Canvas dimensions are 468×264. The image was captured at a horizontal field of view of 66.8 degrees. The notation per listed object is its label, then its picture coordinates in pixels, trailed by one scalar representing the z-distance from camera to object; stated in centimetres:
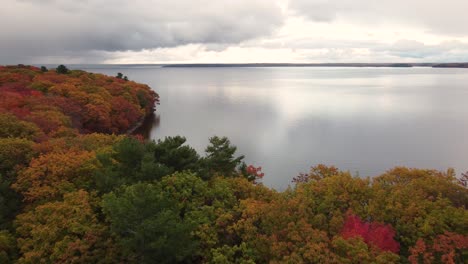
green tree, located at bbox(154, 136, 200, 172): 1936
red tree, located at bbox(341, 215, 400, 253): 1310
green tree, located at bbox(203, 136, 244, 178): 2151
